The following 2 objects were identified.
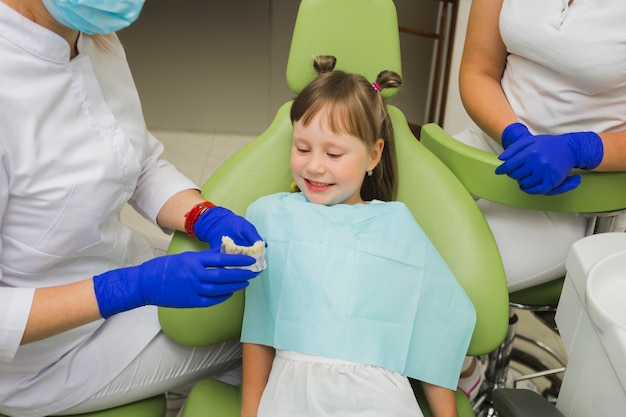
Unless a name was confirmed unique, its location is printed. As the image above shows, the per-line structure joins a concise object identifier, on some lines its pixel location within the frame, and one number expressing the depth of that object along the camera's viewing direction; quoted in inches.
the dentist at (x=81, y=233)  37.9
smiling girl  42.8
